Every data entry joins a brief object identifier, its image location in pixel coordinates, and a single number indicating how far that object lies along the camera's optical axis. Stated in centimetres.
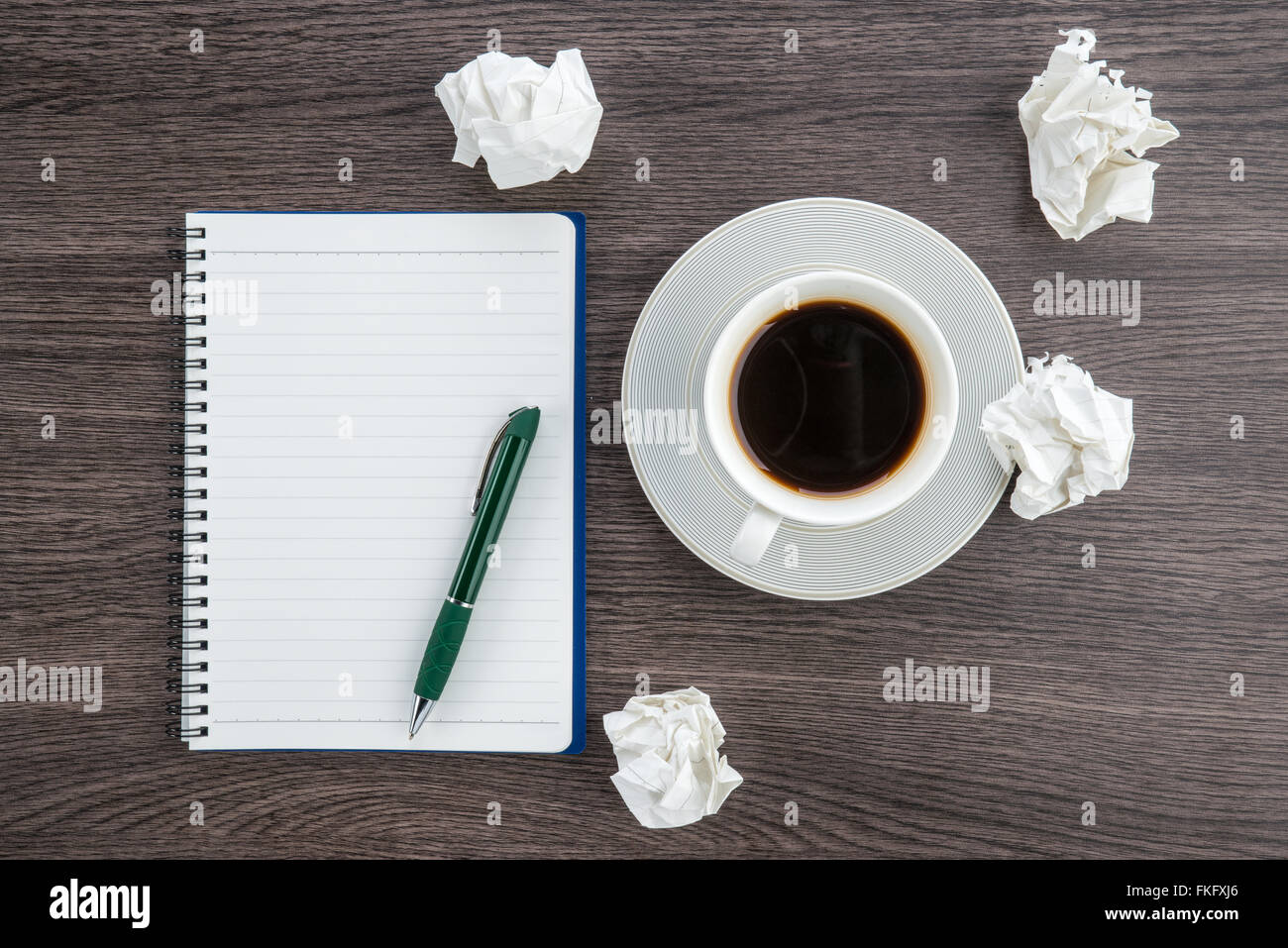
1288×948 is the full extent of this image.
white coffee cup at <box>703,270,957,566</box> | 54
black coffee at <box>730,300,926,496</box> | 61
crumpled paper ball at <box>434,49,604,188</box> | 62
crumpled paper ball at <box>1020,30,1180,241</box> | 62
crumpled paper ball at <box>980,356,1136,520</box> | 61
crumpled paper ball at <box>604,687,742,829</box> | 62
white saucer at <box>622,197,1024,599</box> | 63
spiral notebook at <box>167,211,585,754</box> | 67
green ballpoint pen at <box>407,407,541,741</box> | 64
